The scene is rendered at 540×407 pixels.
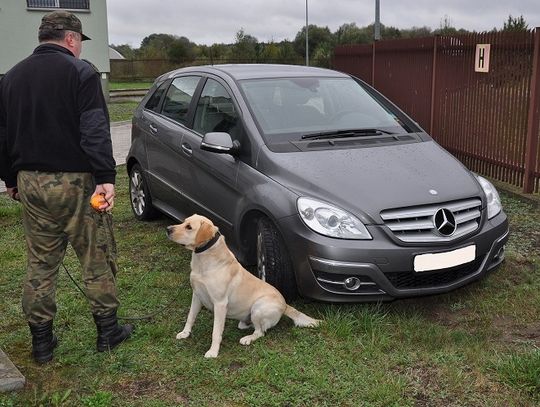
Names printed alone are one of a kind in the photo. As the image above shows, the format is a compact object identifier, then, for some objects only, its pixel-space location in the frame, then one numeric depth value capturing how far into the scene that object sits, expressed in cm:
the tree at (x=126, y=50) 4191
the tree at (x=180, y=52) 3897
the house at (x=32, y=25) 1659
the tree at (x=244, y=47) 3928
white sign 784
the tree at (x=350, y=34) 3966
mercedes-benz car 385
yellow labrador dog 366
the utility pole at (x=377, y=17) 1741
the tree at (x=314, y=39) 4078
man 330
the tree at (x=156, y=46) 3956
